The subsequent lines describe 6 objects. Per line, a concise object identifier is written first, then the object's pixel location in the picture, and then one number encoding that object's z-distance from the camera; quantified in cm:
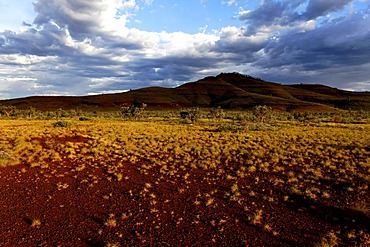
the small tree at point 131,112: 6850
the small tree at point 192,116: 5653
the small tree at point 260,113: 4944
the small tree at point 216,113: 6507
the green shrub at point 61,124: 3788
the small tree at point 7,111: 7434
